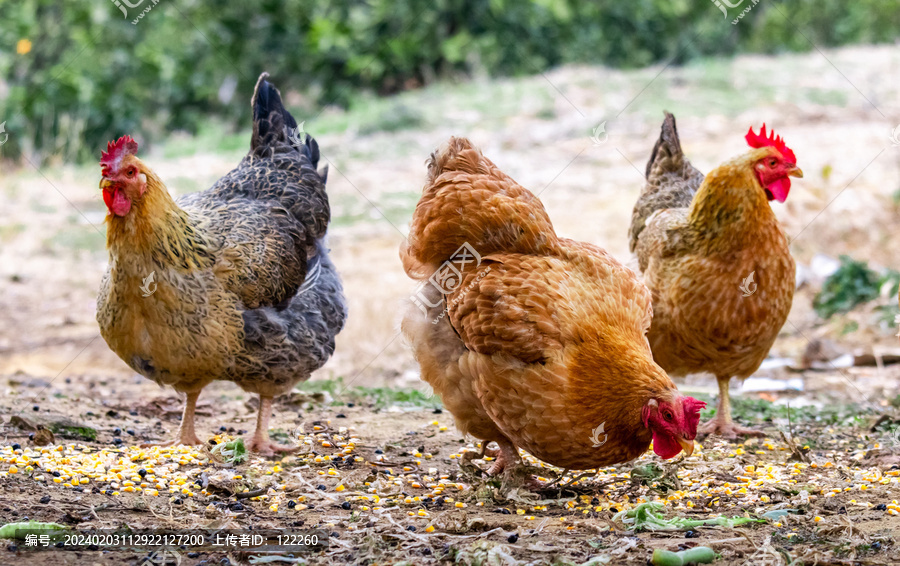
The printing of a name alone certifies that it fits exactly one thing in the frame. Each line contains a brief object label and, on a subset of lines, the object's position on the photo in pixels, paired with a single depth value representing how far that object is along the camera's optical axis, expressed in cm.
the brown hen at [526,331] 354
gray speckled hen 437
